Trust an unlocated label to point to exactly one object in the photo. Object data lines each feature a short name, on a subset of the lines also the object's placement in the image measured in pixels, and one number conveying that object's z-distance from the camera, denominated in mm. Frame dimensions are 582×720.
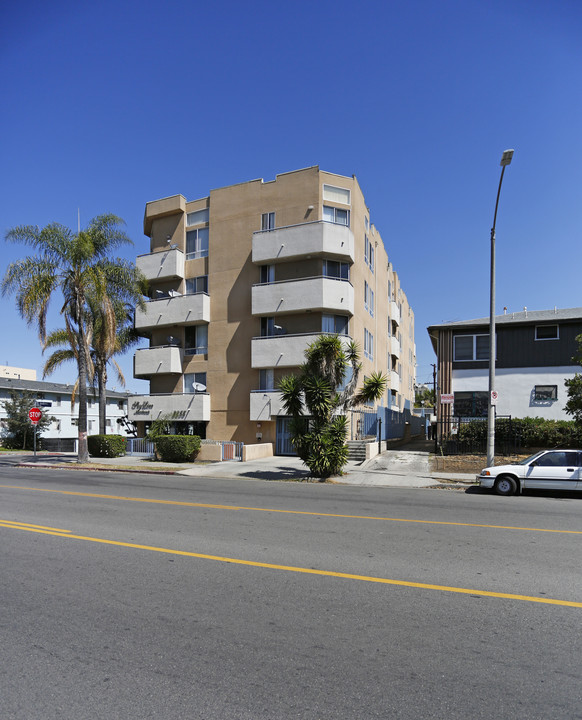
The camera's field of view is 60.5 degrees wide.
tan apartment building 28406
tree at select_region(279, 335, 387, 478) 18391
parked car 13828
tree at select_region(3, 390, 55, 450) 38656
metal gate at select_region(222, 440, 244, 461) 26469
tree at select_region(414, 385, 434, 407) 90688
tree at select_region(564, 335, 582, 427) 18953
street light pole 17125
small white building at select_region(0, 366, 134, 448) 50969
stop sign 28203
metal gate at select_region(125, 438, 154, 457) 29491
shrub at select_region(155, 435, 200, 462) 25703
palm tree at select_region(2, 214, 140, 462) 24047
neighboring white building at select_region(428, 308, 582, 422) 26359
